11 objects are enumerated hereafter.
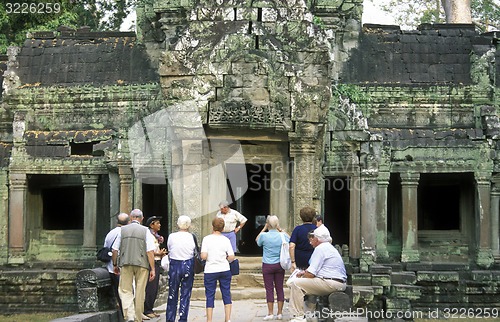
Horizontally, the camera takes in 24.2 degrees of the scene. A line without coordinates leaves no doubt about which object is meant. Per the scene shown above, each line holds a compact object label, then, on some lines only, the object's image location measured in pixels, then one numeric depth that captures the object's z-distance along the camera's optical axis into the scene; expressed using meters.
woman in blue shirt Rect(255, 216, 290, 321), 16.62
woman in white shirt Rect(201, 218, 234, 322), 15.36
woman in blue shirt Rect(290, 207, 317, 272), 16.03
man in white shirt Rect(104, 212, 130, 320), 16.41
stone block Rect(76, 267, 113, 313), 15.73
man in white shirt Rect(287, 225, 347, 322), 15.02
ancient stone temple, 22.59
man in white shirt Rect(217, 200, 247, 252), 18.19
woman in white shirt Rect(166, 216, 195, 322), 15.41
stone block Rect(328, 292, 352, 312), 14.84
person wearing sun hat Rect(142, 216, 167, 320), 16.66
